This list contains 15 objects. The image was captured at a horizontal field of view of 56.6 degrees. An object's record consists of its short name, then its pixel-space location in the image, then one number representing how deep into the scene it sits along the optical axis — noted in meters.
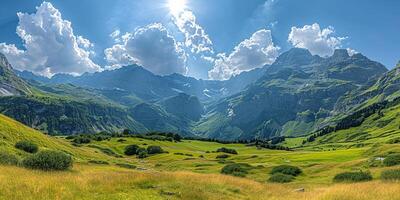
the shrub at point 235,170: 61.60
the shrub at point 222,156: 132.49
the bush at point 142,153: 140.66
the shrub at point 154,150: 148.01
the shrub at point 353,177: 42.72
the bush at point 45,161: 32.41
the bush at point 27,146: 49.69
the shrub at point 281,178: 51.72
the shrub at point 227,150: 158.98
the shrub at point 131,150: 152.75
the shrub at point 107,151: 136.21
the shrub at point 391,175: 37.09
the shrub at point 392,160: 53.27
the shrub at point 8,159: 32.69
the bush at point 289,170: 58.92
